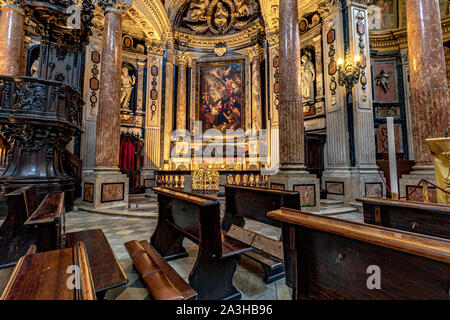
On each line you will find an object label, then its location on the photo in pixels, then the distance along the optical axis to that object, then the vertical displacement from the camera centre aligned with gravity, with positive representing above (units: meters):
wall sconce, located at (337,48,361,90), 5.81 +2.67
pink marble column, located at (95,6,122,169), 5.87 +1.98
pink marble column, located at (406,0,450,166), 4.30 +1.82
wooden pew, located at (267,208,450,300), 0.91 -0.45
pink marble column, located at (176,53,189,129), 10.95 +4.04
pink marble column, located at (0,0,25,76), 6.23 +3.92
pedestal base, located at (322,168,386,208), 5.97 -0.37
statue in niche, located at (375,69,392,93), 9.42 +3.94
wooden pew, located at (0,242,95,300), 0.76 -0.41
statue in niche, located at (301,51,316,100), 8.59 +3.75
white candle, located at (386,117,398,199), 2.11 +0.08
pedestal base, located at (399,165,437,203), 4.16 -0.24
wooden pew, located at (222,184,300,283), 2.19 -0.58
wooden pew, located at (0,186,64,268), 2.37 -0.60
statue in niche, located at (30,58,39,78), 7.70 +3.67
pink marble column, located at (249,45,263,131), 10.62 +4.29
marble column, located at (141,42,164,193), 9.95 +2.94
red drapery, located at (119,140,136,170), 9.55 +0.79
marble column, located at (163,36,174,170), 10.36 +3.29
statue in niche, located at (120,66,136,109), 9.95 +3.93
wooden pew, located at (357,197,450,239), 1.59 -0.37
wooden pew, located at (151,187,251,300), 1.78 -0.68
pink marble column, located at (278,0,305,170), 4.98 +1.73
